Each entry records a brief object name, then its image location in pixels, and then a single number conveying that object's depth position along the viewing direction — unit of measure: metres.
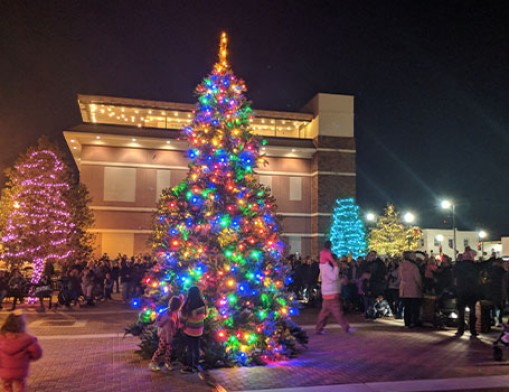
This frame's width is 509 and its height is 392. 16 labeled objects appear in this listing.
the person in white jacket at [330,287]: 10.88
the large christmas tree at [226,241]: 8.81
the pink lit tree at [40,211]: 25.41
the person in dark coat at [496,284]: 13.05
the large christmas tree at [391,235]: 51.03
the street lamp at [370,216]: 47.50
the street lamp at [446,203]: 31.30
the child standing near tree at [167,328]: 7.92
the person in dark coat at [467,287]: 11.33
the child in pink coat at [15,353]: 5.20
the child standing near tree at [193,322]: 7.73
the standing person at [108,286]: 20.96
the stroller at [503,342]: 8.49
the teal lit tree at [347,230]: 34.91
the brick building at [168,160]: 34.59
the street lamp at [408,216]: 38.35
